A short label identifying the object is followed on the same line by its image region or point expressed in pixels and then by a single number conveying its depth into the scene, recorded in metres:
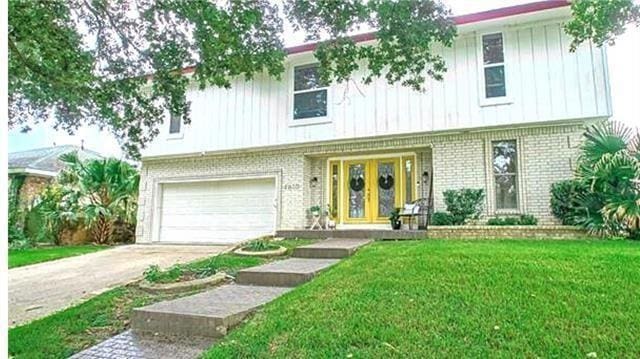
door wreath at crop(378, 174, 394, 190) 12.88
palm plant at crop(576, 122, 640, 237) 9.26
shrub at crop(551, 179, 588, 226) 10.16
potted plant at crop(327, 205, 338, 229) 13.04
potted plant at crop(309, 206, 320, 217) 13.00
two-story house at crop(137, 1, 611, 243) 10.94
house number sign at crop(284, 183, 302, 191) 13.41
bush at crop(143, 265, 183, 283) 6.81
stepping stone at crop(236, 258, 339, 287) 6.26
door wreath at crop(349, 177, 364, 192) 13.20
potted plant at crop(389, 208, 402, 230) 11.82
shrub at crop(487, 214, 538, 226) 10.61
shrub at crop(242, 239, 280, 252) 9.42
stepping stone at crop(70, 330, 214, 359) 3.97
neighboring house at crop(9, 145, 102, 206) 18.02
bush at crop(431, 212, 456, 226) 11.14
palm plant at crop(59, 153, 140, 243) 15.98
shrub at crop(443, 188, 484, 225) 11.16
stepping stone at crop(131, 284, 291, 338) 4.36
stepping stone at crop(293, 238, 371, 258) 8.34
